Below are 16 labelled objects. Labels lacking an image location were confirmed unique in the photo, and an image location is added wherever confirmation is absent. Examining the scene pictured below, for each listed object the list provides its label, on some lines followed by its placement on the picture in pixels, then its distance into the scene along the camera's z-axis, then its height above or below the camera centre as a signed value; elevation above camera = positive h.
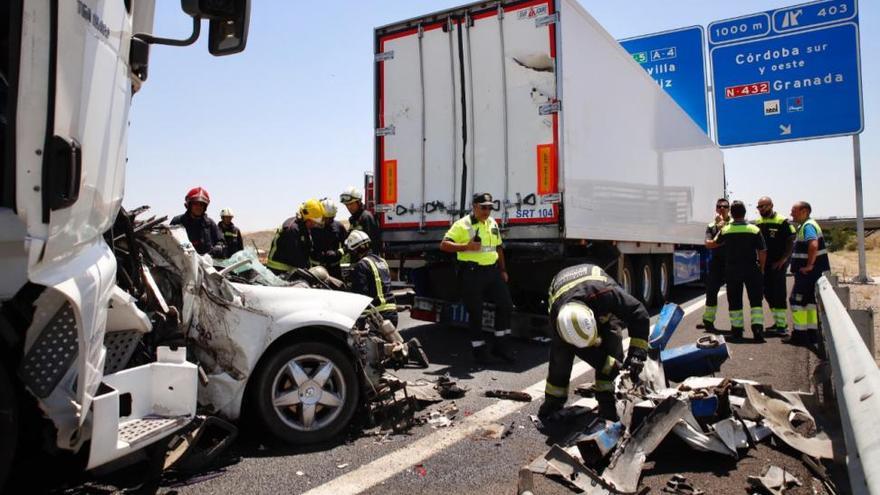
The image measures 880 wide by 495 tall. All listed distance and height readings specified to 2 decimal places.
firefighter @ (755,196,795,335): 8.30 +0.15
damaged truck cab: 1.92 +0.16
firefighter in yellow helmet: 6.68 +0.31
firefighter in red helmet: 7.00 +0.60
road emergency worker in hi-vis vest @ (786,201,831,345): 7.55 -0.07
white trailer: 7.02 +1.59
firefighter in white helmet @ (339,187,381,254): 7.54 +0.67
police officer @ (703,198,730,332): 8.50 -0.14
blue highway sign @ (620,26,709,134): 16.03 +5.13
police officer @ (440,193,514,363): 6.52 +0.06
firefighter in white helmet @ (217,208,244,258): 9.12 +0.57
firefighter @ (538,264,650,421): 4.35 -0.46
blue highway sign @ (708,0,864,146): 14.44 +4.45
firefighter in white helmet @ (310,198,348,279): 7.27 +0.32
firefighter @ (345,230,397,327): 5.41 -0.04
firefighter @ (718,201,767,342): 7.98 +0.09
